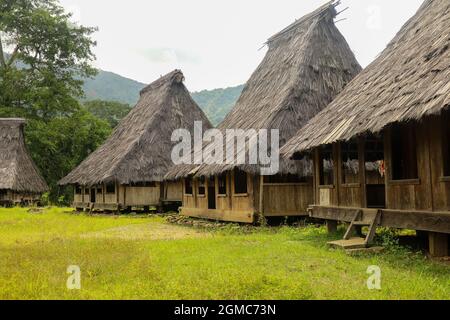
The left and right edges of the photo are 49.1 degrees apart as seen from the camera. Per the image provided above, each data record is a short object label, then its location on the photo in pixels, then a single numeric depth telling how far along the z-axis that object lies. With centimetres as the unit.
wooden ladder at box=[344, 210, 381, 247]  1002
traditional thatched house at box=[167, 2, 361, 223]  1595
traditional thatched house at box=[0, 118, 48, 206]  3192
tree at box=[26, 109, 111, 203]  3462
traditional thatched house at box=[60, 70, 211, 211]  2430
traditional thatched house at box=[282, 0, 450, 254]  866
